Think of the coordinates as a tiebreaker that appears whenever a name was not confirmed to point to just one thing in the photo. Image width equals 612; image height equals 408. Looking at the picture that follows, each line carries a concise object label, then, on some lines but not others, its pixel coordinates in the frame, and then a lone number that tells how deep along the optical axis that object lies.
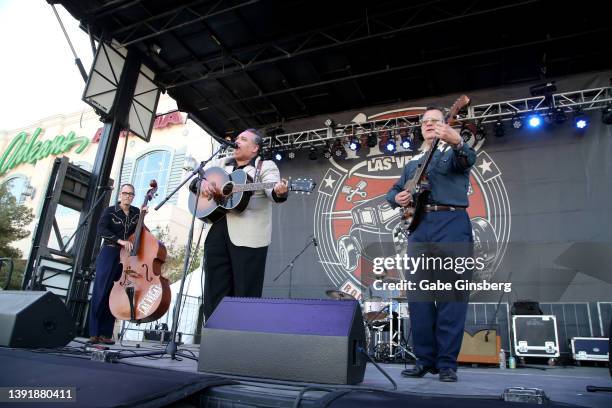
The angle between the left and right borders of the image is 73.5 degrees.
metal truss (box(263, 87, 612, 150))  7.25
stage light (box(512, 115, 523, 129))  7.55
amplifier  5.81
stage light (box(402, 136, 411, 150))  8.20
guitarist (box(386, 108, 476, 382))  2.75
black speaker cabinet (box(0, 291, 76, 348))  2.58
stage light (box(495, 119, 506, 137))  7.62
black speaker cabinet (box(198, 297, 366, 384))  1.81
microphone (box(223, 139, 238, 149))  3.50
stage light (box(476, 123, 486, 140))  7.84
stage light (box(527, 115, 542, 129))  7.43
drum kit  6.38
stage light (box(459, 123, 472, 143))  7.84
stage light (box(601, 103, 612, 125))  6.90
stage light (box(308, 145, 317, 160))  9.02
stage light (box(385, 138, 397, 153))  8.35
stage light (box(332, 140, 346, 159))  8.84
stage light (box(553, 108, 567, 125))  7.20
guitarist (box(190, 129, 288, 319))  3.14
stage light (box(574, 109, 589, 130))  7.17
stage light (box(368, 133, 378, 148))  8.41
